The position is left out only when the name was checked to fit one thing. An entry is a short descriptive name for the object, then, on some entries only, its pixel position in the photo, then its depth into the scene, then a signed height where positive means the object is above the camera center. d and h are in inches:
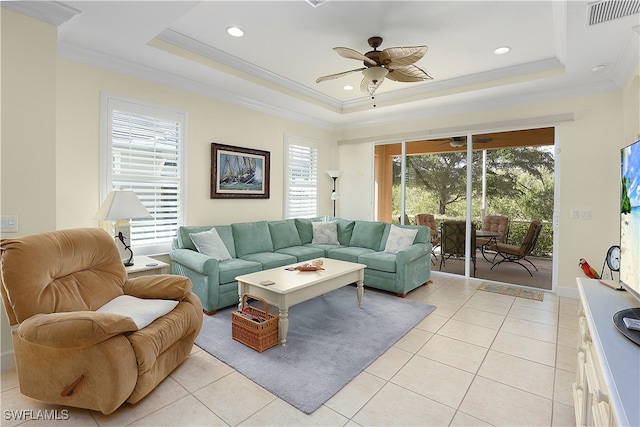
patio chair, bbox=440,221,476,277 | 205.0 -19.0
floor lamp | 241.0 +24.3
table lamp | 121.9 -2.3
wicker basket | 107.6 -40.9
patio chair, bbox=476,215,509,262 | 193.9 -11.0
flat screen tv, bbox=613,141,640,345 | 60.0 -3.7
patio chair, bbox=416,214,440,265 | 216.7 -10.1
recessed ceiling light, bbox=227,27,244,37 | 123.0 +67.7
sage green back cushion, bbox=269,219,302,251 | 198.2 -15.9
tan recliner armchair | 70.2 -29.7
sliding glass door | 181.8 +11.4
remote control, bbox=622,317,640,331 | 52.8 -18.5
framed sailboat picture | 177.9 +20.8
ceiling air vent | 89.5 +57.6
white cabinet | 36.9 -20.7
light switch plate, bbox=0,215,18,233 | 93.4 -5.1
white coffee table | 112.0 -28.4
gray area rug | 89.7 -47.0
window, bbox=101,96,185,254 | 138.0 +20.4
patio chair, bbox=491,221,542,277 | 182.2 -22.0
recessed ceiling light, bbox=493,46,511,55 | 136.5 +68.6
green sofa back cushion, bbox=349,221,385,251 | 205.1 -16.3
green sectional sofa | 142.2 -23.2
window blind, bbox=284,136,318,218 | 224.5 +22.2
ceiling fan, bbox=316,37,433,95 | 111.7 +54.3
